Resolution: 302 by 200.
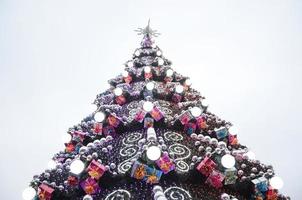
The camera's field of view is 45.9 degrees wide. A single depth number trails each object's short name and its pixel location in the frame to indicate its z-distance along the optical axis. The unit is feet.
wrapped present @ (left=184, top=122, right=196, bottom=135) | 21.56
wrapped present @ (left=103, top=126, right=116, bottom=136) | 21.61
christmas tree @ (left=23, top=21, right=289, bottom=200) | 15.20
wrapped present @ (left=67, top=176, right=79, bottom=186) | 16.25
